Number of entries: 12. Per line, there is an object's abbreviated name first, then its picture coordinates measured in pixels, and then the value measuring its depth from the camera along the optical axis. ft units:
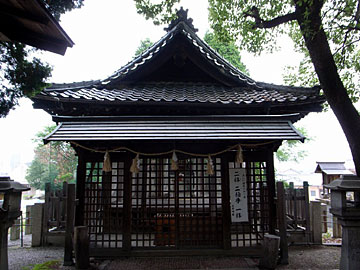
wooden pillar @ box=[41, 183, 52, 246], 29.78
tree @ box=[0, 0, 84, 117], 20.54
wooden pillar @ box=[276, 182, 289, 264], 21.85
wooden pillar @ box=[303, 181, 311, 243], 29.70
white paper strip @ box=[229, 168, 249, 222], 23.48
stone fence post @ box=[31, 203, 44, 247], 29.48
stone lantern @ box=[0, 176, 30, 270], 15.92
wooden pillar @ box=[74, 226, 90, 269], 20.13
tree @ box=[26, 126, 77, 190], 83.41
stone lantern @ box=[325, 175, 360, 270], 17.03
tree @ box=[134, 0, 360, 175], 20.18
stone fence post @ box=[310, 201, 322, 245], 29.68
